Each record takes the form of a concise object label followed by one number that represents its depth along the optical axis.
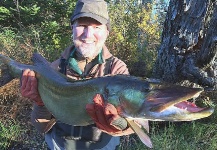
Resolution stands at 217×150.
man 1.43
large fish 0.95
